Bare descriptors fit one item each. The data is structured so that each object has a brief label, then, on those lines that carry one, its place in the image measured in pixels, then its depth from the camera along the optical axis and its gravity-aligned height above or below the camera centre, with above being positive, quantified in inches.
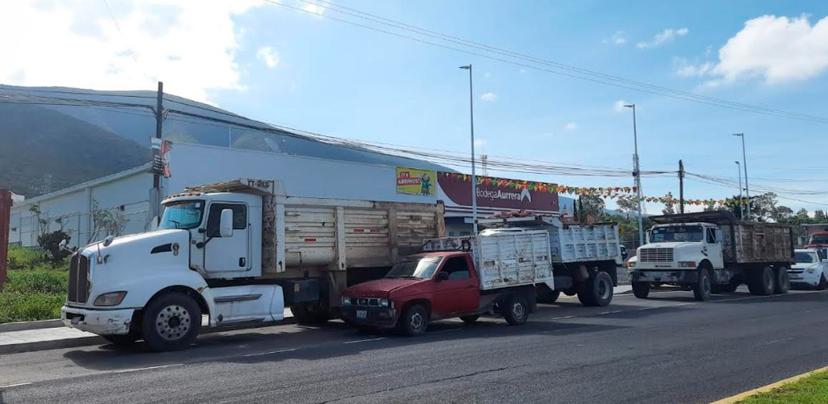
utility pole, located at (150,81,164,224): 695.1 +96.6
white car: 1115.9 -38.1
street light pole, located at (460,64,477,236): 1281.6 +255.6
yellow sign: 1488.7 +170.3
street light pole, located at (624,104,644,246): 1478.8 +170.4
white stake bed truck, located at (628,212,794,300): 863.1 -7.6
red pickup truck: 509.7 -34.0
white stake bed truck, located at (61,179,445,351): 444.8 -1.1
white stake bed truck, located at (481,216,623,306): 737.6 -4.8
